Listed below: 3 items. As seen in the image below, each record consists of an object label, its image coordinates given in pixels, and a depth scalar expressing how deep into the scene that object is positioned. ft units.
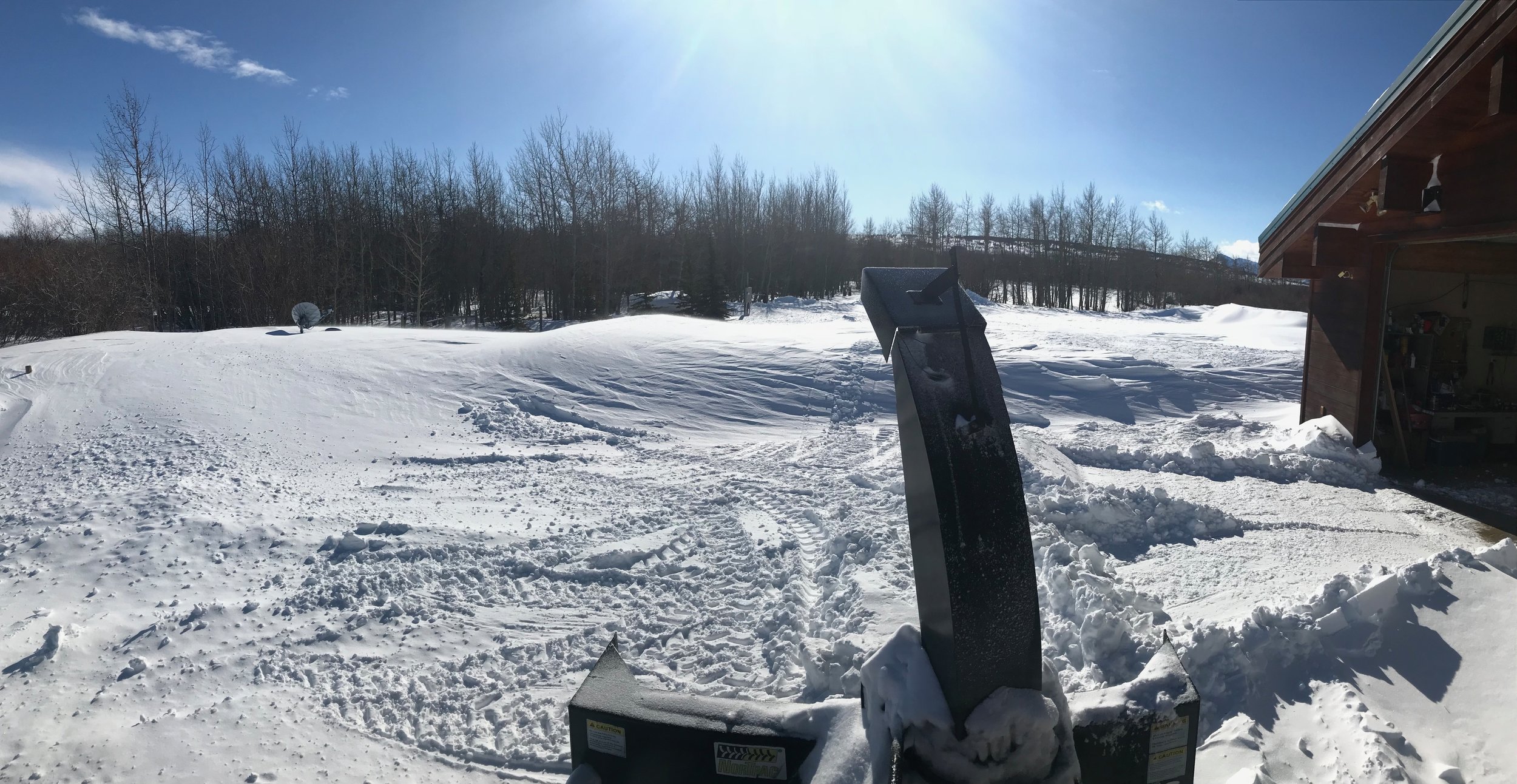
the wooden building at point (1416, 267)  20.16
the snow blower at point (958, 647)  6.49
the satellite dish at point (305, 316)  44.19
